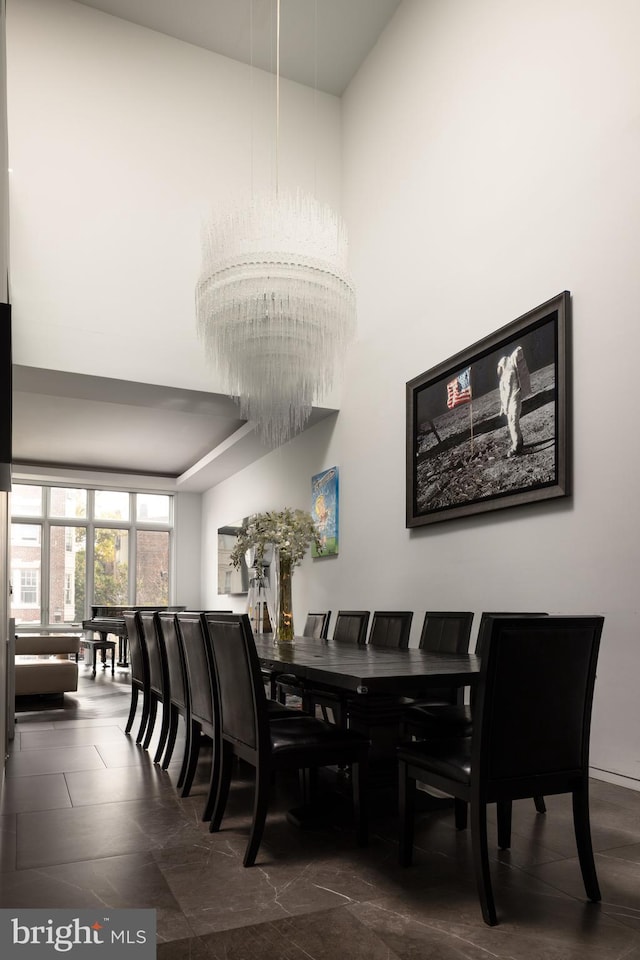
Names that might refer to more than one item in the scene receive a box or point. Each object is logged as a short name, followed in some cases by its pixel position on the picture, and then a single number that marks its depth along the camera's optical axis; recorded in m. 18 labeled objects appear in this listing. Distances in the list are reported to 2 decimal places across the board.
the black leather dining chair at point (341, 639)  3.67
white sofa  6.66
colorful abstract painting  7.34
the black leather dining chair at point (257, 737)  2.60
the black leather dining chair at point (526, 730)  2.11
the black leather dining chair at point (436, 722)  3.19
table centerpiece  4.50
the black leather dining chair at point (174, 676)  3.82
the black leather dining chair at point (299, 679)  4.43
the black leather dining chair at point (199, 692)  3.11
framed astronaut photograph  4.38
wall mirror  10.45
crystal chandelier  4.46
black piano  9.31
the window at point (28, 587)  12.34
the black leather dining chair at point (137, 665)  4.94
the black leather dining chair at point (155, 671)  4.25
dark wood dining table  2.49
